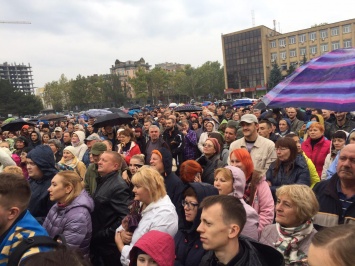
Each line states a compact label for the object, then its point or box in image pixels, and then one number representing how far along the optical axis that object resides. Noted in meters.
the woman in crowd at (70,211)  2.96
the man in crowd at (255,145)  4.43
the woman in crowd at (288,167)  3.66
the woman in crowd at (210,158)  4.73
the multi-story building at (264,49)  69.39
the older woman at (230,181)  3.05
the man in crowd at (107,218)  3.36
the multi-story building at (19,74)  182.75
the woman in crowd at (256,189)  3.15
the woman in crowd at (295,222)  2.31
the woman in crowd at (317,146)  4.77
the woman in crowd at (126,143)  6.20
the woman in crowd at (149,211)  2.81
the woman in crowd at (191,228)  2.58
